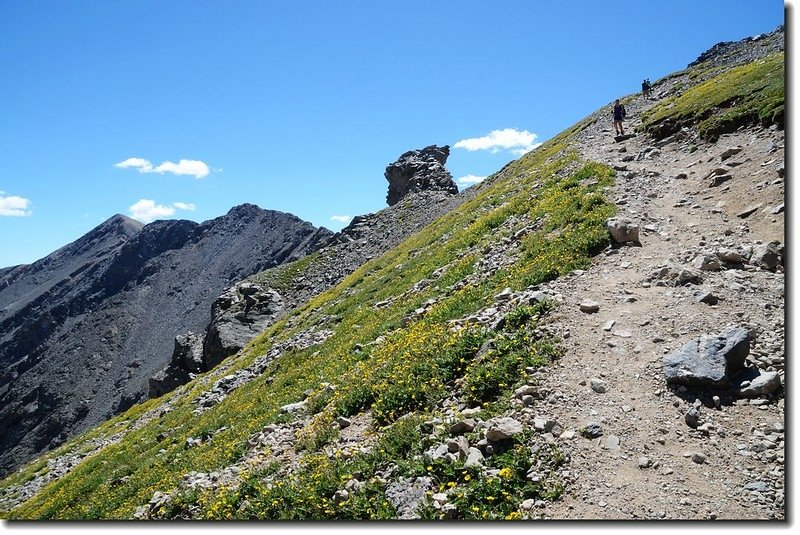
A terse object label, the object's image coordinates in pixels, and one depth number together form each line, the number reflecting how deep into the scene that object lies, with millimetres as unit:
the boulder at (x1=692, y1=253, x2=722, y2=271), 12250
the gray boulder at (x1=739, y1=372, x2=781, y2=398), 7984
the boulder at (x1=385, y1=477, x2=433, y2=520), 7914
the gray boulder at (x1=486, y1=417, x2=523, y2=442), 8327
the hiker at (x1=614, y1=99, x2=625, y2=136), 38219
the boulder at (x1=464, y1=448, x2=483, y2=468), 8062
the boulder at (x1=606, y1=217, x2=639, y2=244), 15125
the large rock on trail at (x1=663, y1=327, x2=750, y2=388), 8273
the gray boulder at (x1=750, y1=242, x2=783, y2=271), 11758
